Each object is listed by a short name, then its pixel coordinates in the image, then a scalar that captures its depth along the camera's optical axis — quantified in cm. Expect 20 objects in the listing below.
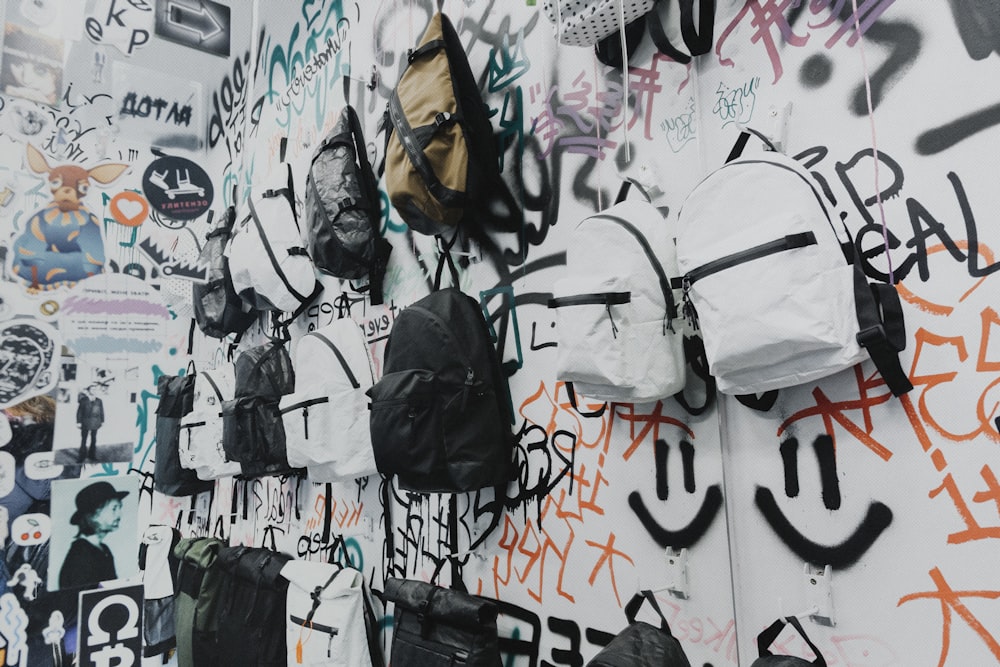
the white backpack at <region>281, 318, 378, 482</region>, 178
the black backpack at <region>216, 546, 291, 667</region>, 202
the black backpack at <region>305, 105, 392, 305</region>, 191
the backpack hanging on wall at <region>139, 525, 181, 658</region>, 272
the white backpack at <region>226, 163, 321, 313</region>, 217
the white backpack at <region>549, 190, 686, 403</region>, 107
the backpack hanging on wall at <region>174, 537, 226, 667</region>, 234
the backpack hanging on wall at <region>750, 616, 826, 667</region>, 88
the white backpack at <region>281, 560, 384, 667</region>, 175
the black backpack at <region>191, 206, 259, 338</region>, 258
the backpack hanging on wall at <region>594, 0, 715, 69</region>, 115
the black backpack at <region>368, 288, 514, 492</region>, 142
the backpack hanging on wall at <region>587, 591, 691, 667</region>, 97
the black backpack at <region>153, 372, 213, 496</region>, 269
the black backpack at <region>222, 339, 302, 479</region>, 213
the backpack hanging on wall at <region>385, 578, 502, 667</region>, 137
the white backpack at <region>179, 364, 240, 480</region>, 255
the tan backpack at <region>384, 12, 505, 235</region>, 147
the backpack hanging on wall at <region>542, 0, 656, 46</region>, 121
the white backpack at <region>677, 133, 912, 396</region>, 83
